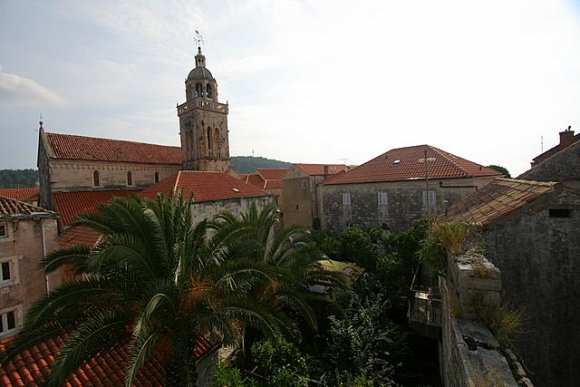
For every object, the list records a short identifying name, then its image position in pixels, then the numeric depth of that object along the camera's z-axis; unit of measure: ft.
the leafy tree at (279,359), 24.51
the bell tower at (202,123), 91.09
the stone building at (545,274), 17.08
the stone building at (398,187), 63.46
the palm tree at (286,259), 29.89
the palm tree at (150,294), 17.26
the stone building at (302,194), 93.45
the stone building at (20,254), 35.37
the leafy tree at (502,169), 139.74
